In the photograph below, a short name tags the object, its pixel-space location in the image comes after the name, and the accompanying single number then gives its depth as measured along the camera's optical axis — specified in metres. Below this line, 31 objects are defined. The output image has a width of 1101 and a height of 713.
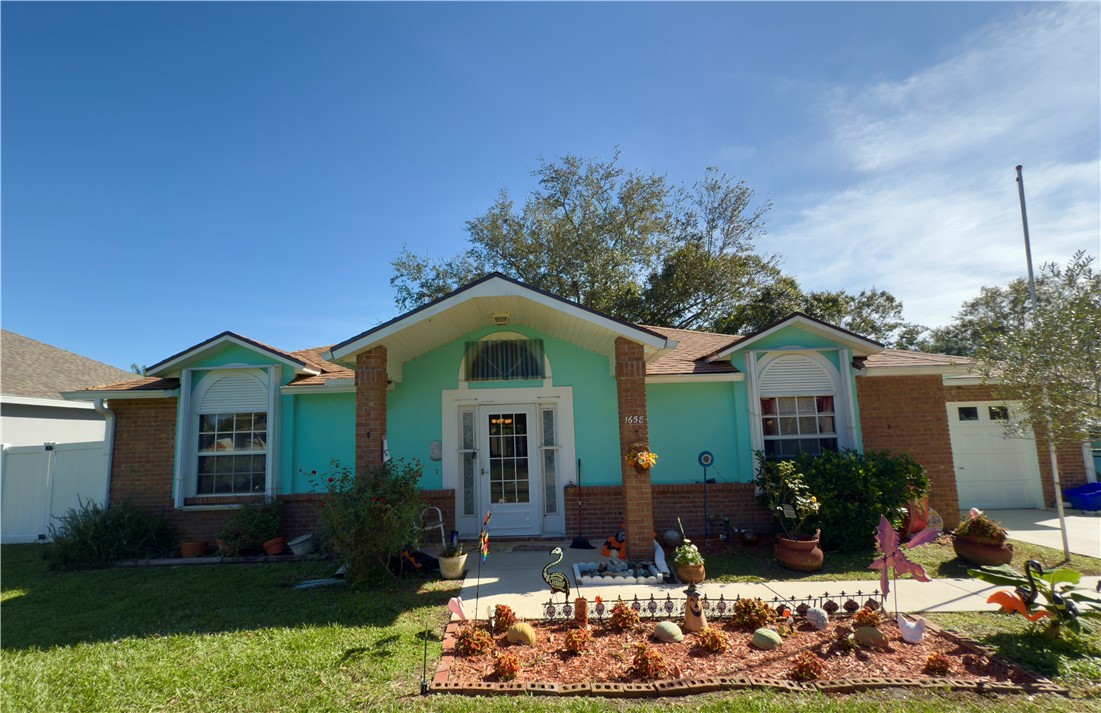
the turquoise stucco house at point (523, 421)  9.12
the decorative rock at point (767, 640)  4.57
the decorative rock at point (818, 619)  4.98
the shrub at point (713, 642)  4.53
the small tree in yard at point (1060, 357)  5.83
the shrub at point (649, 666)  4.09
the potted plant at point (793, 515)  7.00
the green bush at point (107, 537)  8.08
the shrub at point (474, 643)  4.62
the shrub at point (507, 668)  4.13
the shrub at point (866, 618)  4.78
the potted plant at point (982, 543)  6.98
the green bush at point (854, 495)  7.66
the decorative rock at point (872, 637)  4.55
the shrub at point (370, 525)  6.68
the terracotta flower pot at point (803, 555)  6.96
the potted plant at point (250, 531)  8.48
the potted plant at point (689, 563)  6.27
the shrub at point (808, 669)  4.06
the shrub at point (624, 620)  5.01
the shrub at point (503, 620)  5.06
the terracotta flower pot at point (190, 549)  8.62
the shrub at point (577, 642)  4.54
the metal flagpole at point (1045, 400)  6.32
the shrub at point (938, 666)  4.16
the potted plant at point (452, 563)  6.90
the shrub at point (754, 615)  5.05
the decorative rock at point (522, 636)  4.76
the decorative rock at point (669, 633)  4.72
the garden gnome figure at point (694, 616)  4.93
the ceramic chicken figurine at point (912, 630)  4.62
